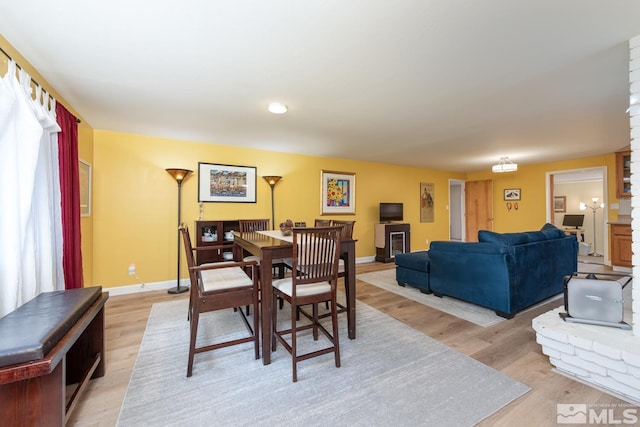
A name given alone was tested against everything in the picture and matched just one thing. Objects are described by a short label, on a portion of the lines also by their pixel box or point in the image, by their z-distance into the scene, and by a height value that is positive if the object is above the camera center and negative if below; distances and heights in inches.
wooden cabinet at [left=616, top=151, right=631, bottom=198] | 196.8 +27.3
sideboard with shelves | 153.2 -13.9
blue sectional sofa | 109.0 -27.0
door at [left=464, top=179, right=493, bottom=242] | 282.0 +4.6
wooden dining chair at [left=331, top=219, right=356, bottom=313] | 118.5 -8.4
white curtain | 64.4 +6.1
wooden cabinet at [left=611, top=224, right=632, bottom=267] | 185.5 -25.7
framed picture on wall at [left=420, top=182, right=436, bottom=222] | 272.8 +10.1
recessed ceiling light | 109.2 +45.0
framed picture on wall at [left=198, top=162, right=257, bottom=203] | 165.2 +20.3
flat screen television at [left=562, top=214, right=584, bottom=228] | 278.8 -11.2
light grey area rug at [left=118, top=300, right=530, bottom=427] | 57.9 -45.1
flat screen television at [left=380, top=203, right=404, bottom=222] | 238.4 +0.0
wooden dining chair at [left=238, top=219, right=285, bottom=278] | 145.2 -6.9
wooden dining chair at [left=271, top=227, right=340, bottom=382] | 74.0 -18.2
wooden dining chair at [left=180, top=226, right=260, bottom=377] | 73.5 -23.7
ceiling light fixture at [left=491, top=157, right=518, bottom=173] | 191.9 +31.9
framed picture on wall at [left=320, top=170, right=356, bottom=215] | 212.5 +16.7
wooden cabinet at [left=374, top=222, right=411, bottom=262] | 228.1 -24.5
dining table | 78.9 -16.5
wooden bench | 42.5 -23.9
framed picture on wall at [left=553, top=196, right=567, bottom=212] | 305.6 +7.5
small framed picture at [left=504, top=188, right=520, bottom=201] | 259.6 +16.9
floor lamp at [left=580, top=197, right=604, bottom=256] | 270.7 +2.6
